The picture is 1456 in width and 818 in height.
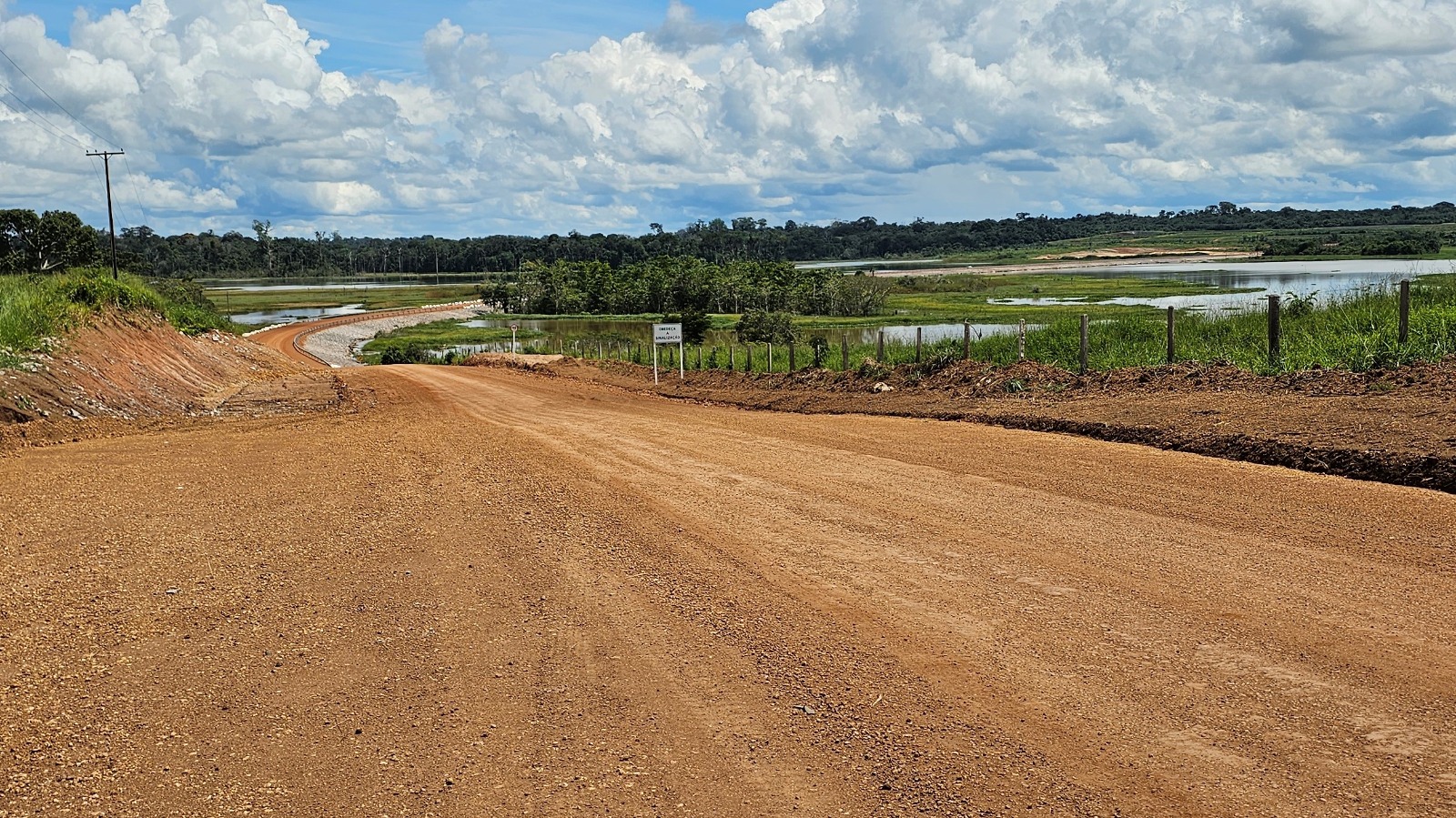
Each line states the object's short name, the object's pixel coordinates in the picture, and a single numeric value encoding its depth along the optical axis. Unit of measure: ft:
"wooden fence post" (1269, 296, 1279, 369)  61.71
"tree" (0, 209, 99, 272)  281.95
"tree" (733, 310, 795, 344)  186.19
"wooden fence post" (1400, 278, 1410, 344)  56.18
